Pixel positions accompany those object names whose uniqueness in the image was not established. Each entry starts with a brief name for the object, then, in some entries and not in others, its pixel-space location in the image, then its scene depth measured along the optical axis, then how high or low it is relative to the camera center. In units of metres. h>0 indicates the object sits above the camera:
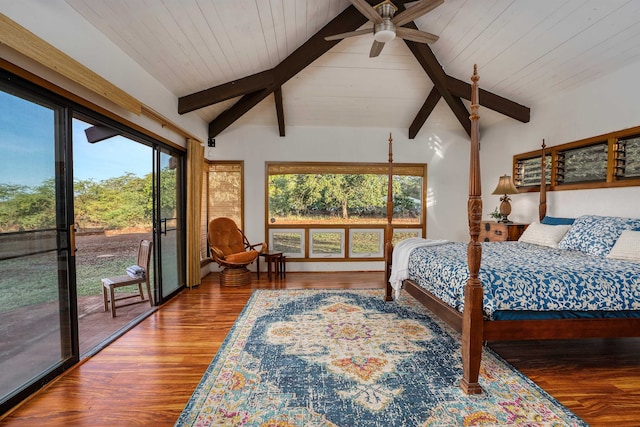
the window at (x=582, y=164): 3.62 +0.52
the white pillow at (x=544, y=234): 3.57 -0.35
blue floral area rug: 1.84 -1.26
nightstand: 4.34 -0.38
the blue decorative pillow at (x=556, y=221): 3.79 -0.20
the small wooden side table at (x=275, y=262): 5.15 -0.96
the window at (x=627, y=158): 3.26 +0.51
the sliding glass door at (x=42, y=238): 1.89 -0.22
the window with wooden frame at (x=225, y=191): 5.62 +0.27
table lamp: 4.50 +0.21
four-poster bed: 2.10 -0.84
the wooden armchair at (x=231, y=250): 4.68 -0.73
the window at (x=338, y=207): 5.76 -0.03
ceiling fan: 2.39 +1.54
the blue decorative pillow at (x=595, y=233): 2.99 -0.29
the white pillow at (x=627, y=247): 2.67 -0.37
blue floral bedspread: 2.19 -0.58
